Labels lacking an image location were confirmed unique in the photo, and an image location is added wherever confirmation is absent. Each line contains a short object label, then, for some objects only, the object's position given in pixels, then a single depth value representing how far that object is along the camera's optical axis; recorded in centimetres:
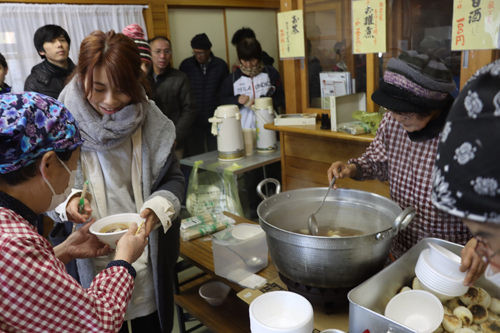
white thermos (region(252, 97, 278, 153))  350
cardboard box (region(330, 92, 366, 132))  271
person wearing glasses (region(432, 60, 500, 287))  45
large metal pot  106
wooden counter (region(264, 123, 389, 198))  271
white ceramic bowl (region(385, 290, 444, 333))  100
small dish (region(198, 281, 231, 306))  193
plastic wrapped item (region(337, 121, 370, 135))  258
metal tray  88
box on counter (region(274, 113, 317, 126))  302
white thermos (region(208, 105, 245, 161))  336
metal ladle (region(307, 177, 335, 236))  140
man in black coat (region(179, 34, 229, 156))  446
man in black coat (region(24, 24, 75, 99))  326
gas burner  115
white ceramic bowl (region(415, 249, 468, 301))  102
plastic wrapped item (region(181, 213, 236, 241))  196
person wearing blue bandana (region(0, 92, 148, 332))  77
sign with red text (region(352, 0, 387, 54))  253
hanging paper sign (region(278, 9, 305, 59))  304
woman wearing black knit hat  125
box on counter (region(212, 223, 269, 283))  154
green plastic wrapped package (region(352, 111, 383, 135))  257
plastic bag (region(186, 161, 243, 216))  331
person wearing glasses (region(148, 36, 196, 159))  390
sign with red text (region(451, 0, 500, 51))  204
